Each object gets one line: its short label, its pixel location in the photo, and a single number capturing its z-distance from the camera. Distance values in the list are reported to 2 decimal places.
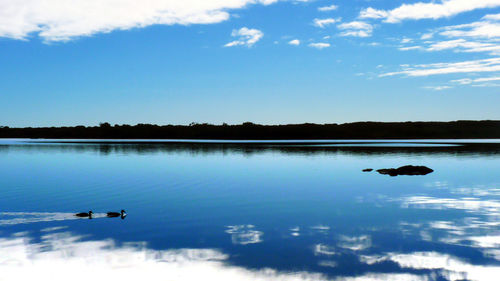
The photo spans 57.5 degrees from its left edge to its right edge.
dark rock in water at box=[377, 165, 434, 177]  44.34
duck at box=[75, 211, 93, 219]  21.58
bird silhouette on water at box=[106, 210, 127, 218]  21.61
